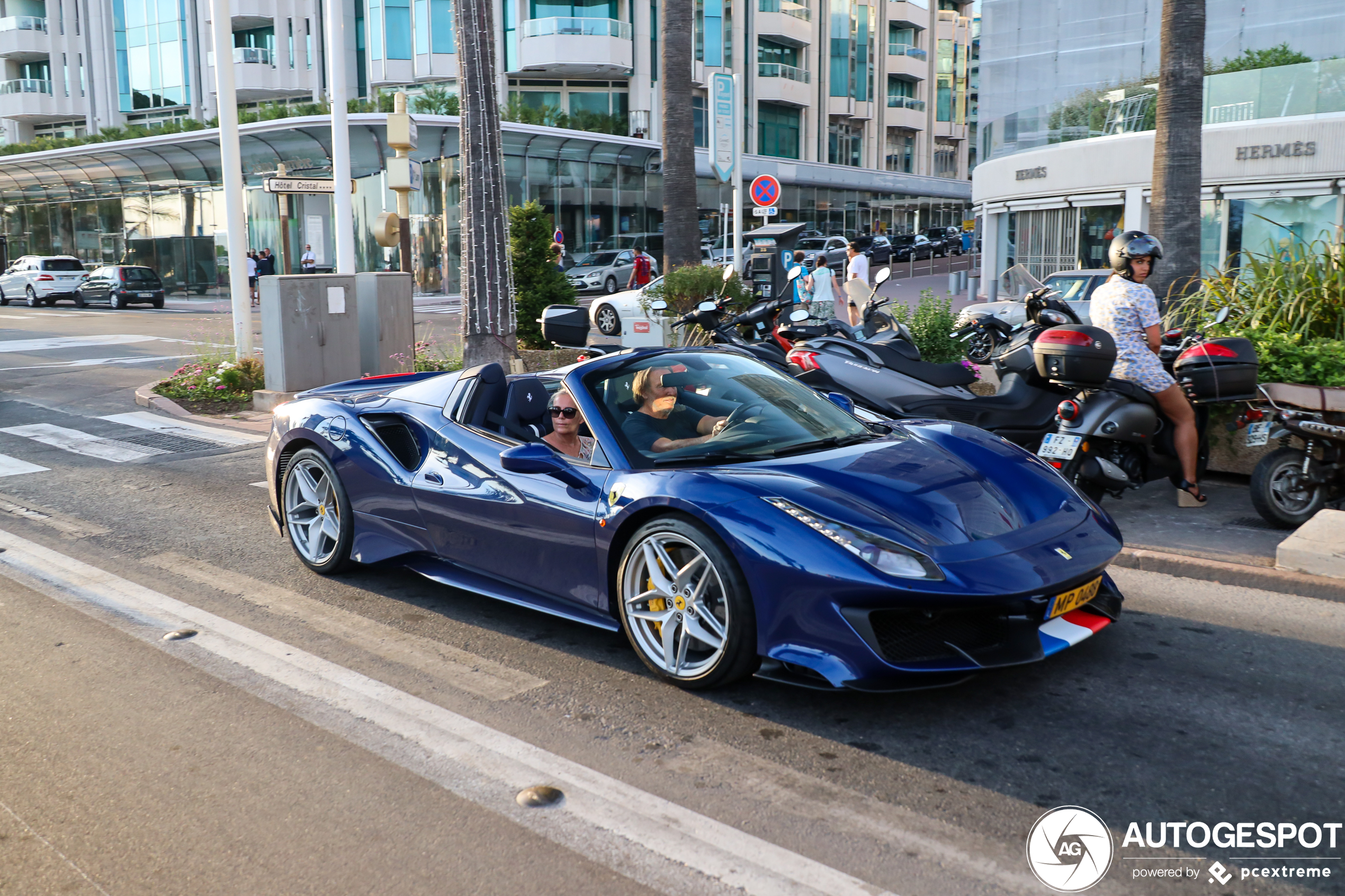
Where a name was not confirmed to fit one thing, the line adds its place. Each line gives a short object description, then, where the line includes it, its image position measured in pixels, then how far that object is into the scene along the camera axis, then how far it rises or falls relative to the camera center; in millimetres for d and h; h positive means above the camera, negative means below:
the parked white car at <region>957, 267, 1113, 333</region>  15719 -60
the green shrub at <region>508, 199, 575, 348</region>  15516 +309
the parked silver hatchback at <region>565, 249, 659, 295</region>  38031 +778
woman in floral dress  7027 -270
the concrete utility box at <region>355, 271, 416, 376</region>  13469 -294
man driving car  4879 -547
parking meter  20641 +667
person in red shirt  32594 +636
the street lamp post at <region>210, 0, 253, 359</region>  14570 +1527
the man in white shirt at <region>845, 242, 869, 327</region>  18125 +508
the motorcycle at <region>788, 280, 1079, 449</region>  7441 -618
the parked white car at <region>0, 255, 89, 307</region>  38375 +709
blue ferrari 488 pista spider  3971 -885
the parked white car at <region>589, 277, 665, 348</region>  20938 -291
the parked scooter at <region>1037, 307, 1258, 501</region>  6871 -763
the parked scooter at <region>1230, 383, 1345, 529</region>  6695 -996
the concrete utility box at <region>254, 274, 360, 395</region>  12492 -361
